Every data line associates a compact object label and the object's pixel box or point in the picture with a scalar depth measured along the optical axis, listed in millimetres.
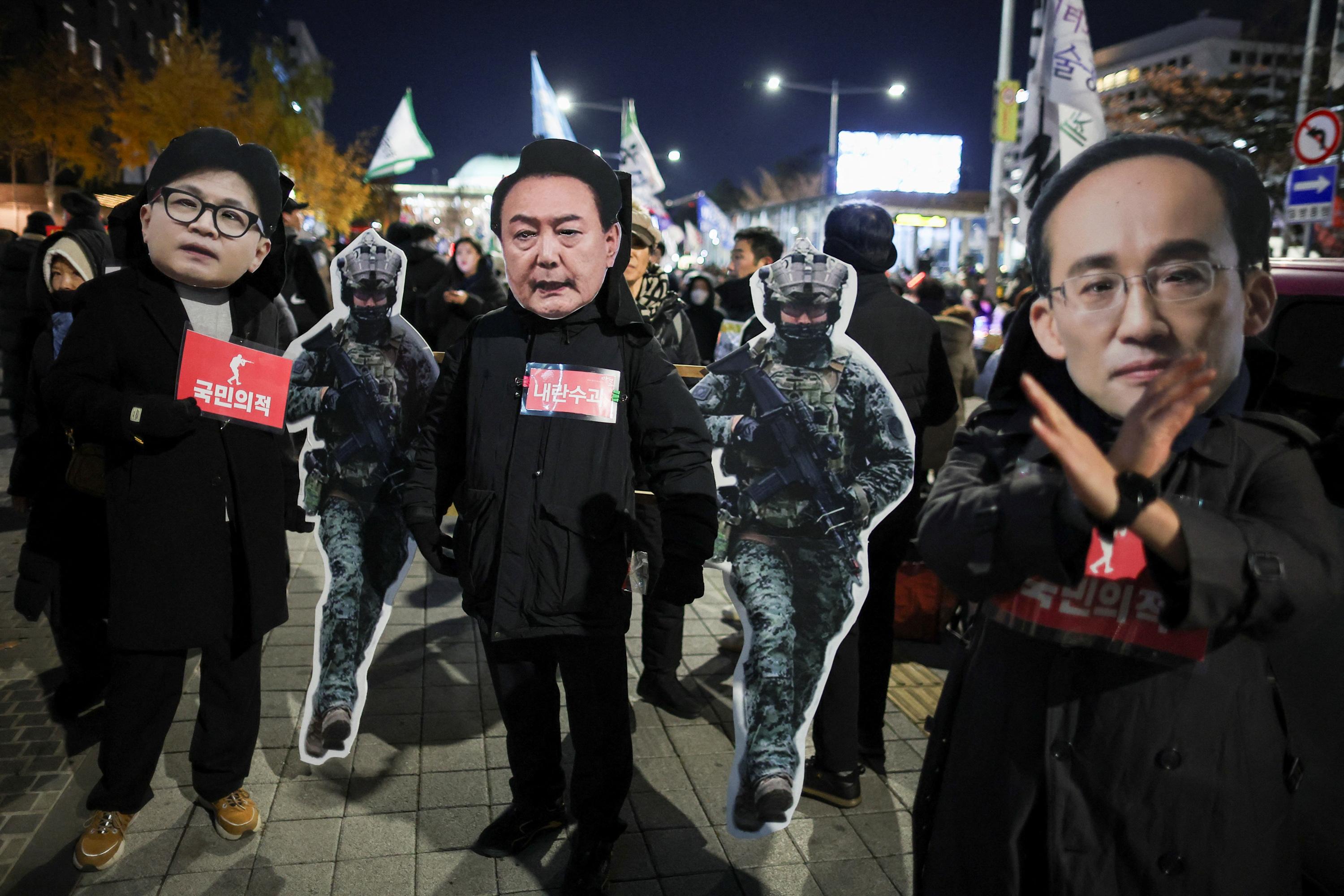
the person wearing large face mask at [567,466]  2906
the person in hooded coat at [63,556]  4023
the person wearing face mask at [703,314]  7250
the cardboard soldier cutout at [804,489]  3256
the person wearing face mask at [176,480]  3107
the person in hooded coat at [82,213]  5480
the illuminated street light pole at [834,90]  23688
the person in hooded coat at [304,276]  4332
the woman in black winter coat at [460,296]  5473
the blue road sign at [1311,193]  10445
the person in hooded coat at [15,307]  6383
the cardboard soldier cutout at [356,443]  3684
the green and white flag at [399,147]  8195
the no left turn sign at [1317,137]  10156
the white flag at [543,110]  10430
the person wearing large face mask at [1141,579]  1523
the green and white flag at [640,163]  13773
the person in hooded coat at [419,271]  5949
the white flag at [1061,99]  7953
